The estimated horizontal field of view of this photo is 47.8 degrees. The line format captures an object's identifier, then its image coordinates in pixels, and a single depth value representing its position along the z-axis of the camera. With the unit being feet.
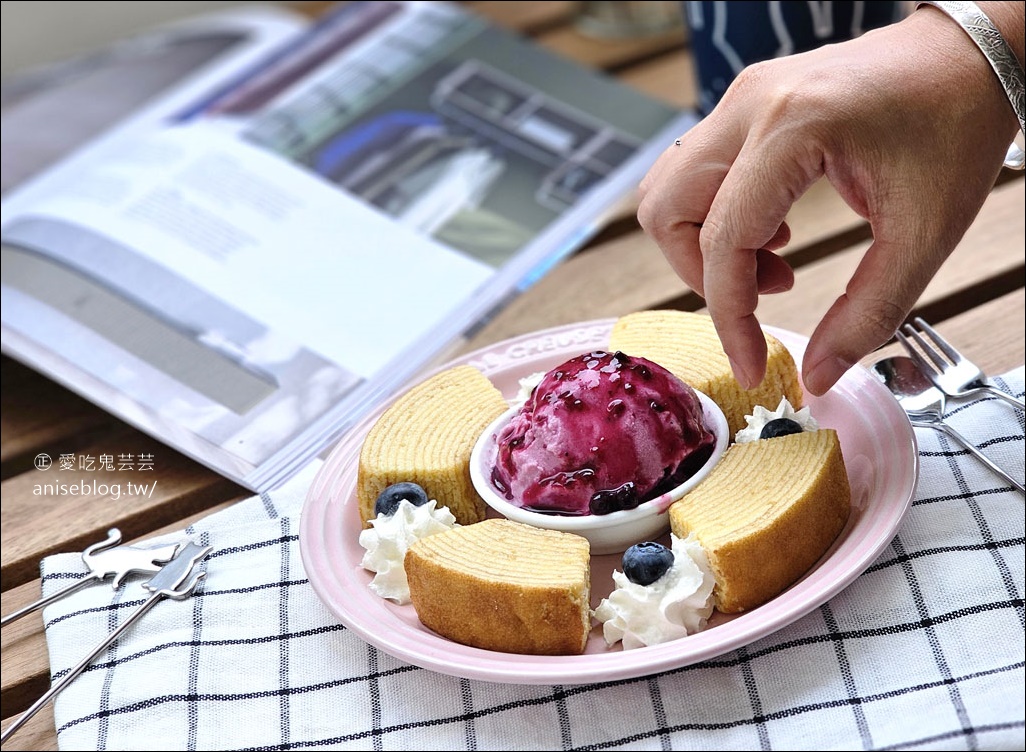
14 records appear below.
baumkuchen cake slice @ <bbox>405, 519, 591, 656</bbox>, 2.52
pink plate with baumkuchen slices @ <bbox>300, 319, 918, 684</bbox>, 2.39
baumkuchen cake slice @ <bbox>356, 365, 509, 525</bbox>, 3.01
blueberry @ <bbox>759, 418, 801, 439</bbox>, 2.89
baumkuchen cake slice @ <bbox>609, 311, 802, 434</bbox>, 3.14
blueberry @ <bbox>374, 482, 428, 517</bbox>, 2.92
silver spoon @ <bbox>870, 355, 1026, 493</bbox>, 3.21
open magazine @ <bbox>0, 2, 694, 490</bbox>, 4.08
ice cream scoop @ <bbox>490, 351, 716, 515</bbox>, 2.82
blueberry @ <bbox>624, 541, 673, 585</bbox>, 2.57
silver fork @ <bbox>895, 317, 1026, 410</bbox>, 3.29
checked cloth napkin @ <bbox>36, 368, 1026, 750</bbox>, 2.41
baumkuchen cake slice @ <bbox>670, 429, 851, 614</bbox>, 2.53
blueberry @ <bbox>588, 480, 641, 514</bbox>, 2.77
